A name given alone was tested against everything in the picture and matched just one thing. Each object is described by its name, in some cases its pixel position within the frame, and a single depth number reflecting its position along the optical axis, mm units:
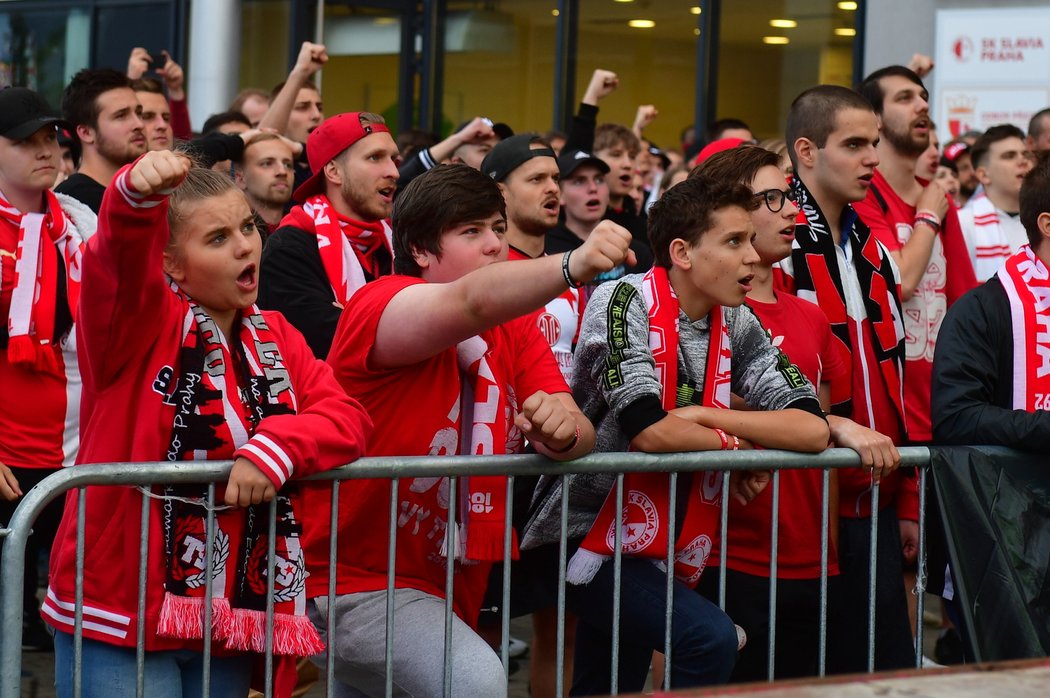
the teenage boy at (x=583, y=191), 7109
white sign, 12727
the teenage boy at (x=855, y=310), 4941
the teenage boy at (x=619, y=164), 8070
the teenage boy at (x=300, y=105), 7773
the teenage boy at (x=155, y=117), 7492
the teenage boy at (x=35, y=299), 5539
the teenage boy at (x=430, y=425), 3854
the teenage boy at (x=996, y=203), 7184
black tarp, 4555
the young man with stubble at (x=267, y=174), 7039
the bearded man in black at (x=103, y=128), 6520
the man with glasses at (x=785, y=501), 4699
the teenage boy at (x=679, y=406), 4223
